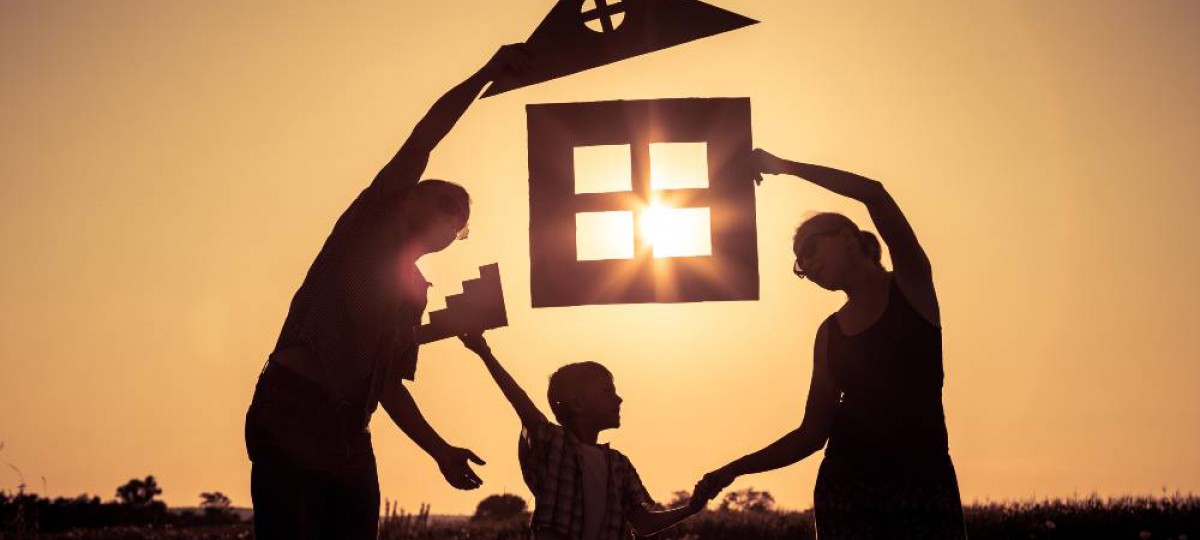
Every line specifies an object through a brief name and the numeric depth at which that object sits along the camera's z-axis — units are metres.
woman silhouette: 4.05
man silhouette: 3.60
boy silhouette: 4.91
